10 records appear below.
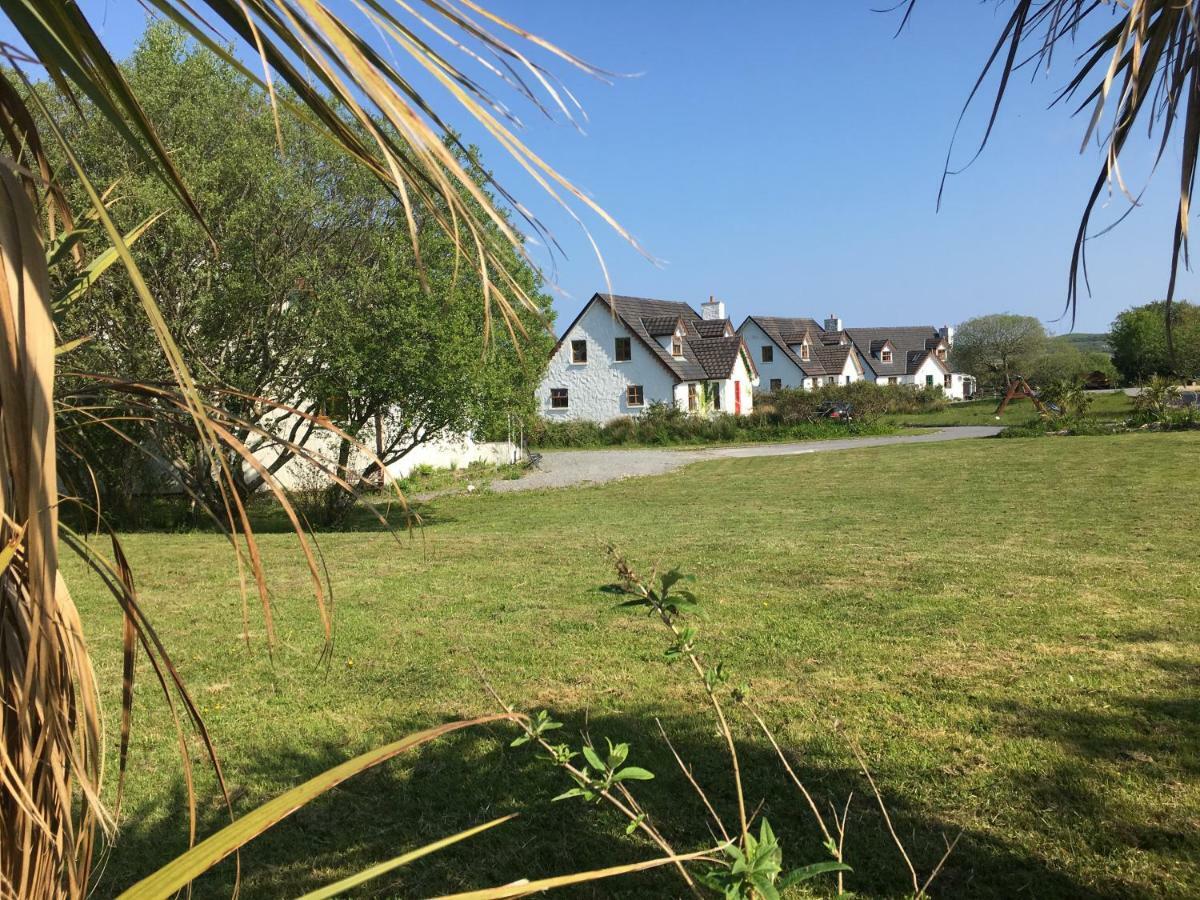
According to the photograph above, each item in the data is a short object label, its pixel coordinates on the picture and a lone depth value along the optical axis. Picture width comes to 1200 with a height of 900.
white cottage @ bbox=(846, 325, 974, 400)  75.56
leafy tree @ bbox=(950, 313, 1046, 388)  71.19
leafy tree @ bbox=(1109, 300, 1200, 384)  53.53
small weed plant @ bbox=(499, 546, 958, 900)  1.36
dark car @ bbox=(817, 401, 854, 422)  41.16
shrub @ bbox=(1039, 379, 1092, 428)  31.19
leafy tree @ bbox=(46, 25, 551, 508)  13.49
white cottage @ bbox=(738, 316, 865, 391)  61.09
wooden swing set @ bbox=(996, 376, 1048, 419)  34.64
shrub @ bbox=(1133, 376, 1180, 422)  29.66
